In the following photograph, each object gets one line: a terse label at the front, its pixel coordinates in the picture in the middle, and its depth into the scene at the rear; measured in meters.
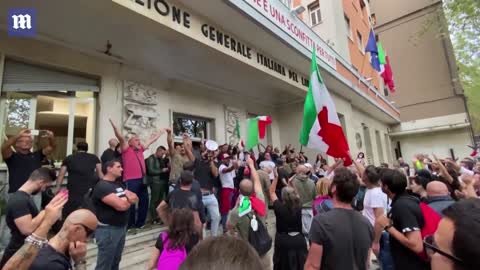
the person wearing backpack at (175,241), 2.40
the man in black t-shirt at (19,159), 3.85
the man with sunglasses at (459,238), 0.98
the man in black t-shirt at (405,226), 2.44
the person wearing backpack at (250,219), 3.17
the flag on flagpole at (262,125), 8.47
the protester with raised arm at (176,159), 5.92
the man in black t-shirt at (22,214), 2.49
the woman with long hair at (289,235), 3.21
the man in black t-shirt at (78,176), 4.54
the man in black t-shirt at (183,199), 3.81
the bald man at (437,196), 2.79
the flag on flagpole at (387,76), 15.78
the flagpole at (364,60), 18.09
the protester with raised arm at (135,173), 5.33
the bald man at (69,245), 1.73
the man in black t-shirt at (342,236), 2.23
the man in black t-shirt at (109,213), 3.24
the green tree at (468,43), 11.16
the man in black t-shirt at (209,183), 5.39
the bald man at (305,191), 4.75
